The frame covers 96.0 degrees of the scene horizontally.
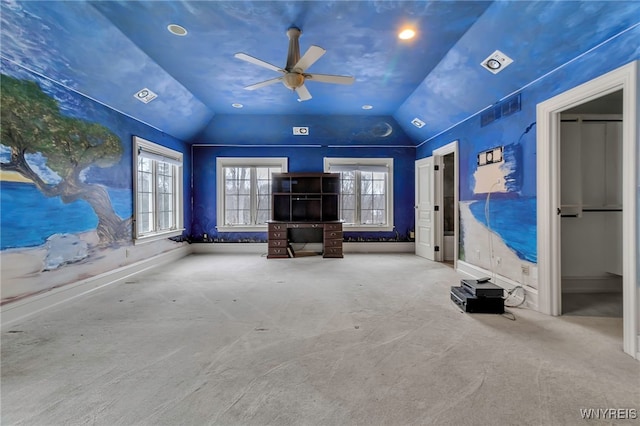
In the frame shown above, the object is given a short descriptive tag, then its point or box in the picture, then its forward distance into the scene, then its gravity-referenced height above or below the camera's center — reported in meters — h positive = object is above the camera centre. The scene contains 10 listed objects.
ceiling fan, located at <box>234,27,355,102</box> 2.96 +1.50
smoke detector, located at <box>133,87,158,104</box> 4.20 +1.75
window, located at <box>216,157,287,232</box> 6.83 +0.44
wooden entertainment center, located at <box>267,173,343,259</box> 6.57 +0.25
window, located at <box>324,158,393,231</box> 6.97 +0.28
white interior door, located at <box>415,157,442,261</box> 5.82 -0.03
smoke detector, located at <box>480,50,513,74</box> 3.14 +1.66
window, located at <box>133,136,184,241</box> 4.87 +0.40
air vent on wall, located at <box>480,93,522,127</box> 3.50 +1.30
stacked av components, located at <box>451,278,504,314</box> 3.03 -0.97
